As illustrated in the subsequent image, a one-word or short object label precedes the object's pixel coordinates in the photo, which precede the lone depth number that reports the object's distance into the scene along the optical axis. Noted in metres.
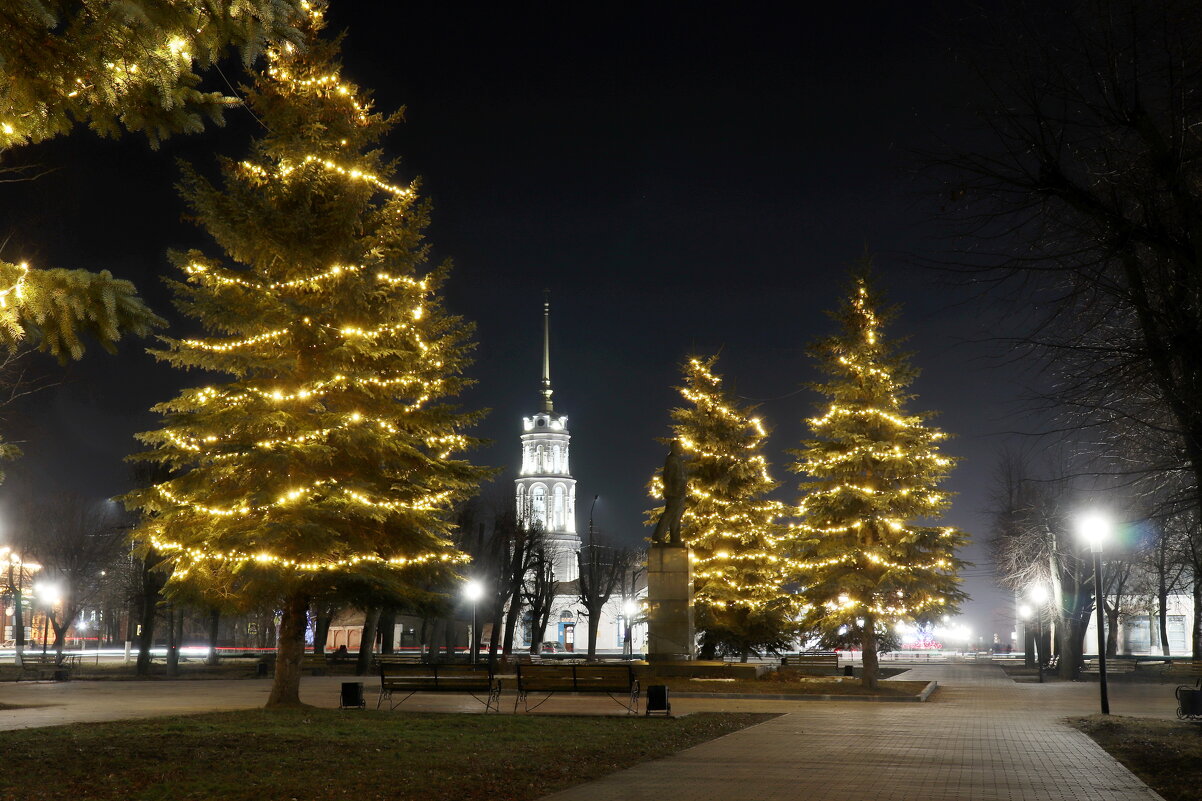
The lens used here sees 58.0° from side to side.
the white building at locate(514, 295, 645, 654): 137.75
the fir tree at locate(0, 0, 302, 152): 7.05
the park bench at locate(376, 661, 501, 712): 20.17
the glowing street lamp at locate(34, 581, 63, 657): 57.22
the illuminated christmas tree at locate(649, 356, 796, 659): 36.09
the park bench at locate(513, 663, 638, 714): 19.36
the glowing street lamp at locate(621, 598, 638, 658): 60.25
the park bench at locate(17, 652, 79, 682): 34.25
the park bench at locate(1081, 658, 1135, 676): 42.93
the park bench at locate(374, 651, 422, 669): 40.65
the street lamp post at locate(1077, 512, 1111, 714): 20.03
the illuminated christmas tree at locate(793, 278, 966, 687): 30.16
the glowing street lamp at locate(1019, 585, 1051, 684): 37.95
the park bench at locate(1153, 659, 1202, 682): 38.44
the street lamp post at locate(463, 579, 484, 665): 33.19
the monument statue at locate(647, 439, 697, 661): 29.20
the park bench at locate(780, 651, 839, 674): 36.88
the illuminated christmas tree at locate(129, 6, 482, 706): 19.39
